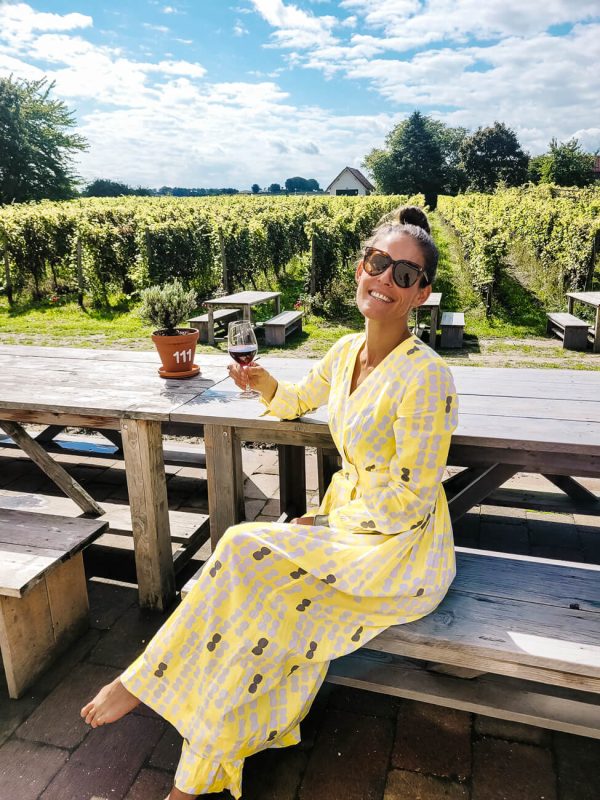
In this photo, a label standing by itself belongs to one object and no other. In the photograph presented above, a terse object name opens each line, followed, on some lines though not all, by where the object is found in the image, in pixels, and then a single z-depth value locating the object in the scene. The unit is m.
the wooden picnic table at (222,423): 2.18
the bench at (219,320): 8.80
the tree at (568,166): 52.28
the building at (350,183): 70.22
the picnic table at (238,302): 8.63
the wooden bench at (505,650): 1.70
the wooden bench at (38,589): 2.21
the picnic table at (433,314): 8.45
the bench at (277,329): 8.54
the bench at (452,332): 8.34
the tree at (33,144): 29.22
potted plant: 2.68
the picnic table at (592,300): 8.00
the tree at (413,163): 53.21
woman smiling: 1.75
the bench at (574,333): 8.11
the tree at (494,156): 56.94
